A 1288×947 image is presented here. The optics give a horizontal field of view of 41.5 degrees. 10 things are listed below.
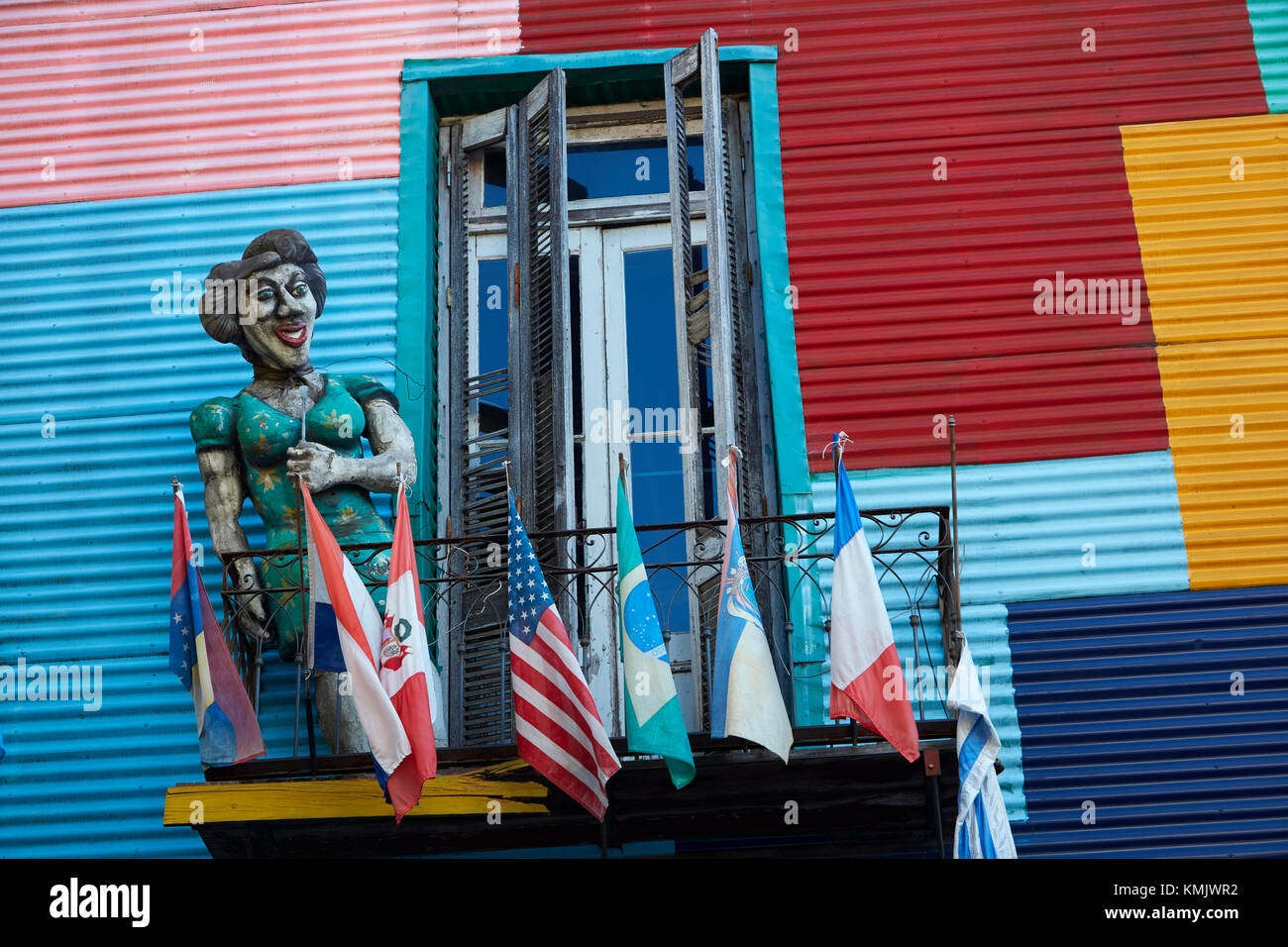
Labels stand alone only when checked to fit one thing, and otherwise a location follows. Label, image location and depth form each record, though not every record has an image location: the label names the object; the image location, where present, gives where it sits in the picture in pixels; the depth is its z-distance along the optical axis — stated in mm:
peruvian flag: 7871
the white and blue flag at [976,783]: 7879
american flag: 7895
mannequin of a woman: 8914
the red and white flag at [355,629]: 7879
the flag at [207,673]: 8375
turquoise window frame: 9680
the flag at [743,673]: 7867
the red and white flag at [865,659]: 7879
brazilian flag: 7836
